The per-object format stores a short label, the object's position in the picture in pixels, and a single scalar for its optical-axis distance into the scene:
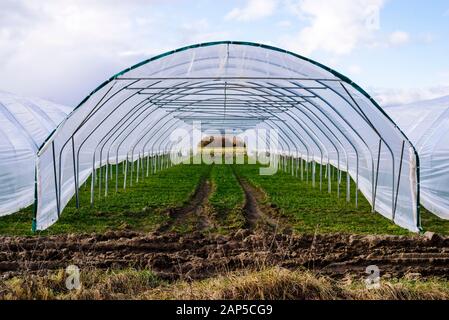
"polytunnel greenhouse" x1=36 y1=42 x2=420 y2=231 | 10.85
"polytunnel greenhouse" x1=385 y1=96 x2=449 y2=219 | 12.55
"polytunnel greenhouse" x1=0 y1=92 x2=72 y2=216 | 12.09
